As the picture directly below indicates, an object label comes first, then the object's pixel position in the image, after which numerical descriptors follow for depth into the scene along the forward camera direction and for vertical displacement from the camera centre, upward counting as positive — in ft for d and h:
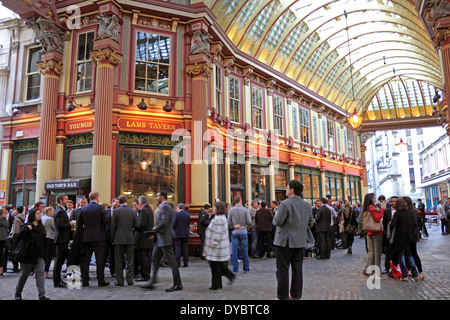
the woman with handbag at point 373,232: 25.23 -1.51
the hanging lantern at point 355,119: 62.08 +15.67
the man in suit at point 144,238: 26.19 -1.78
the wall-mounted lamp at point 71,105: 43.70 +13.23
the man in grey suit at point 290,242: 17.56 -1.47
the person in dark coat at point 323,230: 37.68 -1.97
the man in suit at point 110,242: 27.45 -2.07
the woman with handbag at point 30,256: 19.52 -2.13
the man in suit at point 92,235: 24.27 -1.35
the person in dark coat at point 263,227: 38.22 -1.55
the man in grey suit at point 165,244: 22.31 -1.89
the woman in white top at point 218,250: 22.22 -2.28
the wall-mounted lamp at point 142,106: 42.88 +12.73
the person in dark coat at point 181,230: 32.80 -1.56
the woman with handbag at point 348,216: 42.91 -0.61
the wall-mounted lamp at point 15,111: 48.56 +13.99
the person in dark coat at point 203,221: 36.65 -0.79
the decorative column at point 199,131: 44.14 +10.14
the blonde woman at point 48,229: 28.32 -1.05
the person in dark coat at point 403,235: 24.21 -1.67
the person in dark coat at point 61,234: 24.88 -1.34
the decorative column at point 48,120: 43.42 +11.66
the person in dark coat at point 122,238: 24.46 -1.58
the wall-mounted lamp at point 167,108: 43.70 +12.70
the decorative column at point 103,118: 40.34 +10.96
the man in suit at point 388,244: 25.49 -2.46
